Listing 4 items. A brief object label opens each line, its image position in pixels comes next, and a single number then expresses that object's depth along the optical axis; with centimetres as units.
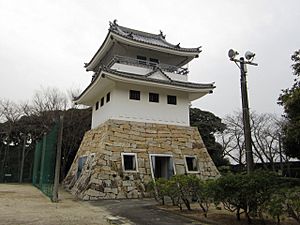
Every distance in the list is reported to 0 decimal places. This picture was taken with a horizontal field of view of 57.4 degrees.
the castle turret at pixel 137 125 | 1186
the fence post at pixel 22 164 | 2122
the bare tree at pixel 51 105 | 2250
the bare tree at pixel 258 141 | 2317
